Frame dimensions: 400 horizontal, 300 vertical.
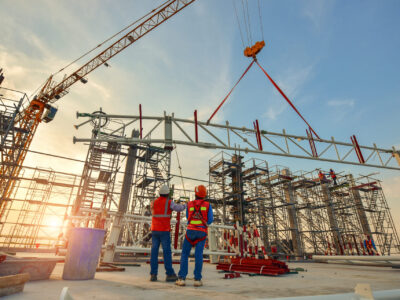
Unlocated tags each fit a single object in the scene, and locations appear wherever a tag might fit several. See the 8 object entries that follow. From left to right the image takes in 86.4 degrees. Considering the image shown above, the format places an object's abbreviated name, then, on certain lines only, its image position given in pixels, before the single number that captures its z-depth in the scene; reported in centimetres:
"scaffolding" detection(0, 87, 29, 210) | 1723
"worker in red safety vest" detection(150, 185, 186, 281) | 409
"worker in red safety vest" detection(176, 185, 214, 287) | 385
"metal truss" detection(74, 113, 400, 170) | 916
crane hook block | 1059
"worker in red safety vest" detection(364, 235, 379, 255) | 1743
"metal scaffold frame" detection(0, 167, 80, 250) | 1747
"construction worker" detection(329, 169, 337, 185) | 2338
